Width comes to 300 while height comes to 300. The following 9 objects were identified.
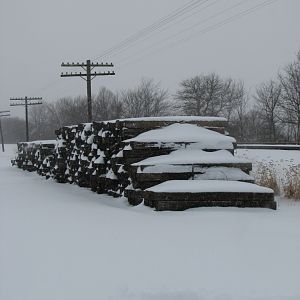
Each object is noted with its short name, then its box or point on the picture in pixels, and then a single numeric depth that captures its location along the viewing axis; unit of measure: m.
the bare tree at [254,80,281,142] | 58.34
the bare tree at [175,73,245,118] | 64.38
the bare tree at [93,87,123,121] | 68.56
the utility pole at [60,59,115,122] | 30.82
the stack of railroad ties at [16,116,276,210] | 7.35
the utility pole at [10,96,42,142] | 49.25
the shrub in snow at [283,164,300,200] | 8.82
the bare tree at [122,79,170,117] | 71.25
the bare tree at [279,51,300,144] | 50.34
